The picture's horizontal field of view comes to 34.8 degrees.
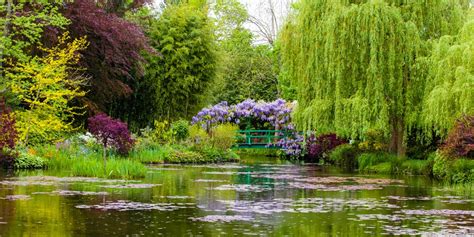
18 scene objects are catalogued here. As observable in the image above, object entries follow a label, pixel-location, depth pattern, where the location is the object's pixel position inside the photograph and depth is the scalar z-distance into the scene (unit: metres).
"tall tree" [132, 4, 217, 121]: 38.25
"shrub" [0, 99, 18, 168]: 23.45
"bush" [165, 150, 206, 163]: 31.59
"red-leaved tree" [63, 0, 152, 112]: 31.23
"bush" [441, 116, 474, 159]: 21.44
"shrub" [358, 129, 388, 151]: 30.08
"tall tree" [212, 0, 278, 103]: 56.41
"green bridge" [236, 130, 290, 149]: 43.94
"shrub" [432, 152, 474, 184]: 21.94
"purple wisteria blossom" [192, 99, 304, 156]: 41.00
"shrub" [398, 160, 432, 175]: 25.61
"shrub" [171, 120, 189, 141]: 34.50
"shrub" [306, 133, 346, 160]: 36.22
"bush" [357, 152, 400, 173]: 27.24
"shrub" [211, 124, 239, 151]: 35.06
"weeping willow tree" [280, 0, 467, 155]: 25.84
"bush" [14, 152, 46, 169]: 24.41
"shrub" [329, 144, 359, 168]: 31.58
